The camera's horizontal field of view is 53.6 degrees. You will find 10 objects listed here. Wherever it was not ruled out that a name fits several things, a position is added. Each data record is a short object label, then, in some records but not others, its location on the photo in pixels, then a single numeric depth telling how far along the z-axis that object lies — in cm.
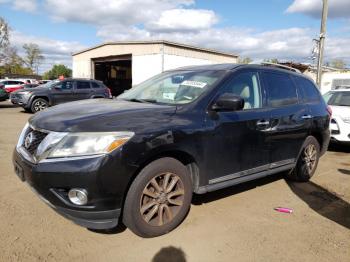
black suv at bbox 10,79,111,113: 1568
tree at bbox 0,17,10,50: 5778
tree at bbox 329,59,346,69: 8050
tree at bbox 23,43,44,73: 8288
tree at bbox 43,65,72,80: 8362
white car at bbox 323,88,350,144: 798
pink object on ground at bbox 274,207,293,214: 421
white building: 2334
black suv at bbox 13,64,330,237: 298
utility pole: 1465
